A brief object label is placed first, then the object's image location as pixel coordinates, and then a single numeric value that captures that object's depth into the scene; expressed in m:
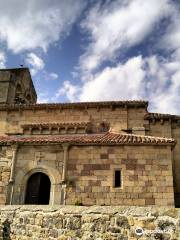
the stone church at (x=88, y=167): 7.79
